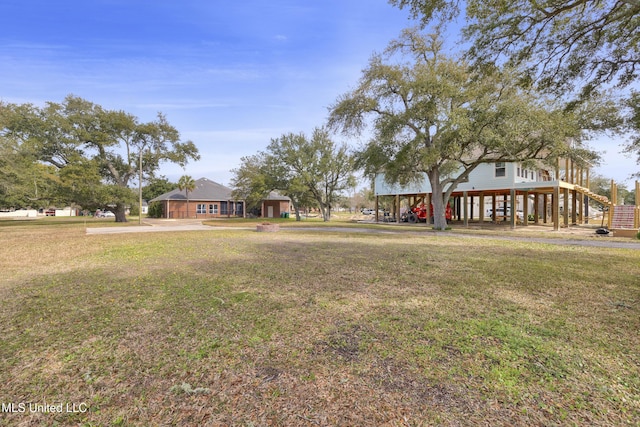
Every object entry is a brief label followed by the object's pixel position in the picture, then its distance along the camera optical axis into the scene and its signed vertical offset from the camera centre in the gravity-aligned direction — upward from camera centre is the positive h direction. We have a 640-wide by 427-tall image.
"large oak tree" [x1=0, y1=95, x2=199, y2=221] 24.23 +5.78
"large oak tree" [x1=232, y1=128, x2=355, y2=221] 29.67 +3.75
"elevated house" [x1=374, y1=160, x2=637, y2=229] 20.58 +1.53
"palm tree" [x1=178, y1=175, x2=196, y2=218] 38.87 +3.33
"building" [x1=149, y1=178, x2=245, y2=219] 40.19 +0.77
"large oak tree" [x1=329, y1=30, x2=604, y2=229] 13.22 +4.19
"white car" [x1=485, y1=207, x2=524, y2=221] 34.90 -0.47
